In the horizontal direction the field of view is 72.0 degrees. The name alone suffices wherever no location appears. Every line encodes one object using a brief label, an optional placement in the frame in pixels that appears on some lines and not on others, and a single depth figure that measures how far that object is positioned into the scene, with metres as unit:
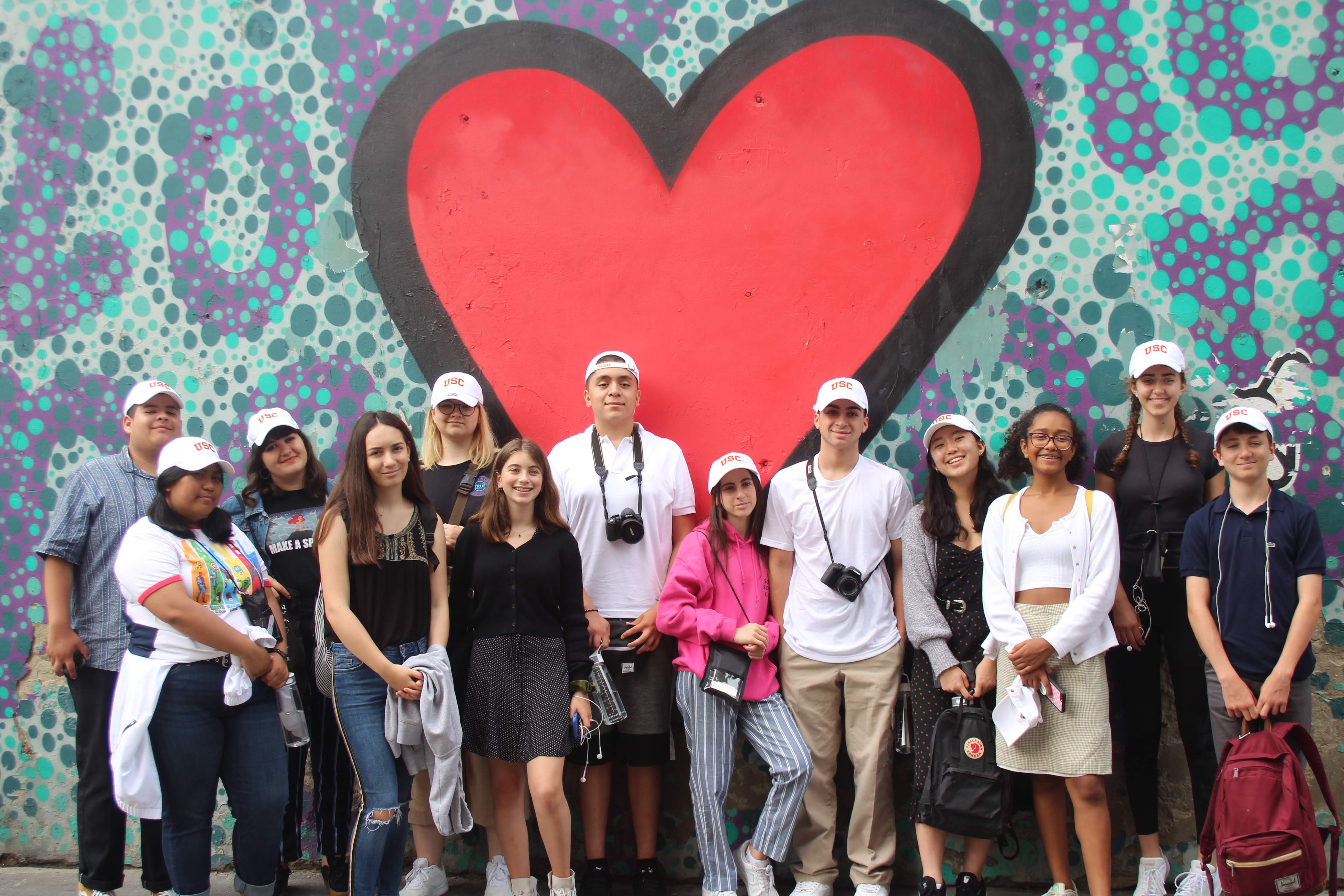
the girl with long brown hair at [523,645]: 3.45
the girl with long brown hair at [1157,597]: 3.67
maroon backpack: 3.06
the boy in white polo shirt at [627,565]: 3.81
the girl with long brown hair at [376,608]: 3.16
